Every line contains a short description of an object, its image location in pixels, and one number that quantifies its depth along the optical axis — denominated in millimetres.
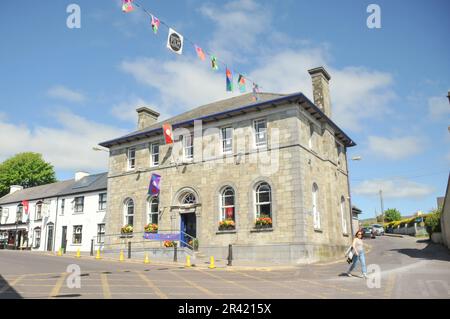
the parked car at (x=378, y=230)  44953
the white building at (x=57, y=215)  33844
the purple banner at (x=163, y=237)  21656
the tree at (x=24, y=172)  52031
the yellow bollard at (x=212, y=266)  16700
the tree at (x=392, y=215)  69938
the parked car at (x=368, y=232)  39128
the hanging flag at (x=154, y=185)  24219
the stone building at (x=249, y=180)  19719
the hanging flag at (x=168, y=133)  23516
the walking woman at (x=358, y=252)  12081
